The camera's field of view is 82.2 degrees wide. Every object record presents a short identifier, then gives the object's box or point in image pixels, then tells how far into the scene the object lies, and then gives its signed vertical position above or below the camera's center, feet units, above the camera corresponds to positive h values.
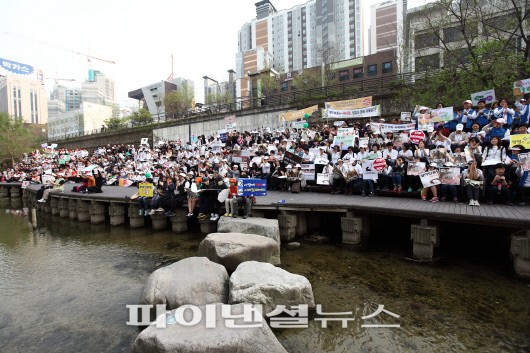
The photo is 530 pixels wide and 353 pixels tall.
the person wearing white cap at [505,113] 34.32 +5.38
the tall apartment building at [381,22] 260.83 +125.59
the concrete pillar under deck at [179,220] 39.81 -6.91
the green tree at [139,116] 152.24 +32.14
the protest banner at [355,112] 55.62 +9.64
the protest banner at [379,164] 35.14 -0.09
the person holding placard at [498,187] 27.20 -2.37
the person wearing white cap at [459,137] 34.36 +2.79
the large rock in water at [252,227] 27.89 -5.68
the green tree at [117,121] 191.41 +30.53
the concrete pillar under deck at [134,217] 44.07 -7.10
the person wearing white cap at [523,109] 33.78 +5.77
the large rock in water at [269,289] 17.20 -7.12
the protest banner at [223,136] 77.29 +7.87
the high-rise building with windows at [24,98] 292.90 +75.34
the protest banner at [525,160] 26.40 -0.04
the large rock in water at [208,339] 12.18 -7.14
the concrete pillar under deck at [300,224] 33.83 -6.67
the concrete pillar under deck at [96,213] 50.34 -7.23
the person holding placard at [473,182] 27.40 -1.90
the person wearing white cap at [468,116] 37.14 +5.59
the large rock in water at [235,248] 22.53 -6.30
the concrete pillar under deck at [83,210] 53.72 -7.15
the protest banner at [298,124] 69.05 +9.35
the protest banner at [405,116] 49.69 +7.68
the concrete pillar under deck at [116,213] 47.29 -6.85
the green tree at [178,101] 194.08 +42.75
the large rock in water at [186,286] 17.43 -7.04
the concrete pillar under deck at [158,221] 41.93 -7.37
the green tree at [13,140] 148.05 +15.72
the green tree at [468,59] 48.85 +17.80
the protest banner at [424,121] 40.45 +5.48
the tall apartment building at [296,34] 334.24 +159.25
